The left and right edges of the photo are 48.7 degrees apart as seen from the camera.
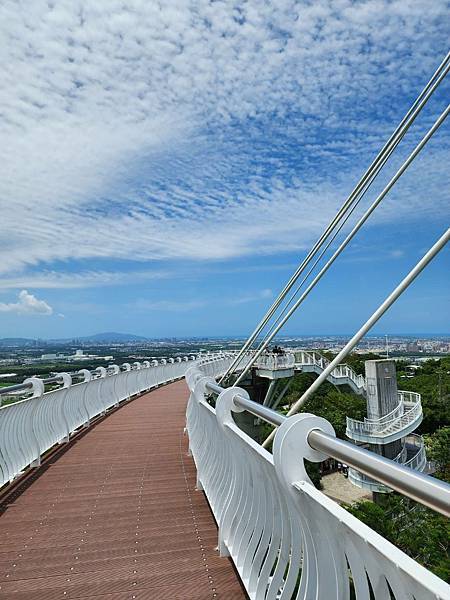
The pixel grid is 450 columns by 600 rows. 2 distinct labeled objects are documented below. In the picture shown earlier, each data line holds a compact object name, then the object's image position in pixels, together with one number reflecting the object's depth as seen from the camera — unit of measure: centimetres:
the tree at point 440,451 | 3482
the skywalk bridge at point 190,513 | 182
